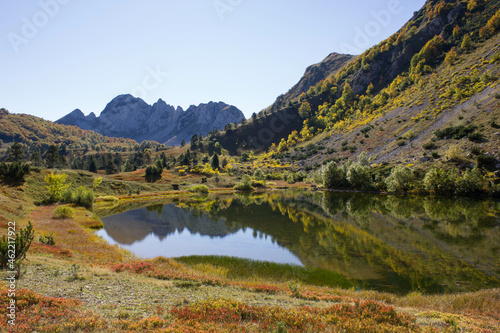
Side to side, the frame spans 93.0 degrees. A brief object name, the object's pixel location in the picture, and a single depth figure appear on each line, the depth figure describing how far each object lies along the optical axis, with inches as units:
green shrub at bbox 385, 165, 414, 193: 2955.2
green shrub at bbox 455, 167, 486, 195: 2409.0
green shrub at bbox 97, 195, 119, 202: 3011.8
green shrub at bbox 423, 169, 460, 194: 2594.0
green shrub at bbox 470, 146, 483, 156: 2719.0
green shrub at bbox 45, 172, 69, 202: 2355.7
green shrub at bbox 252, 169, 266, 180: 5413.4
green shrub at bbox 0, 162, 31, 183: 2396.7
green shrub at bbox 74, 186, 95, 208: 2459.4
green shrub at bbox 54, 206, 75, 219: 1751.7
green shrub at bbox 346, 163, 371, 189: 3498.5
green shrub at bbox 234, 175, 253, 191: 4707.2
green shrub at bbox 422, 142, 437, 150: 3398.1
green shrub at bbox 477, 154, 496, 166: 2551.7
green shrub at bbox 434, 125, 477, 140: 3144.7
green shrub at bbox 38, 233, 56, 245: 1020.7
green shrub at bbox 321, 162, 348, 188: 3853.3
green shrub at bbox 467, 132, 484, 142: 2894.7
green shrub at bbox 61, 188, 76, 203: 2436.0
